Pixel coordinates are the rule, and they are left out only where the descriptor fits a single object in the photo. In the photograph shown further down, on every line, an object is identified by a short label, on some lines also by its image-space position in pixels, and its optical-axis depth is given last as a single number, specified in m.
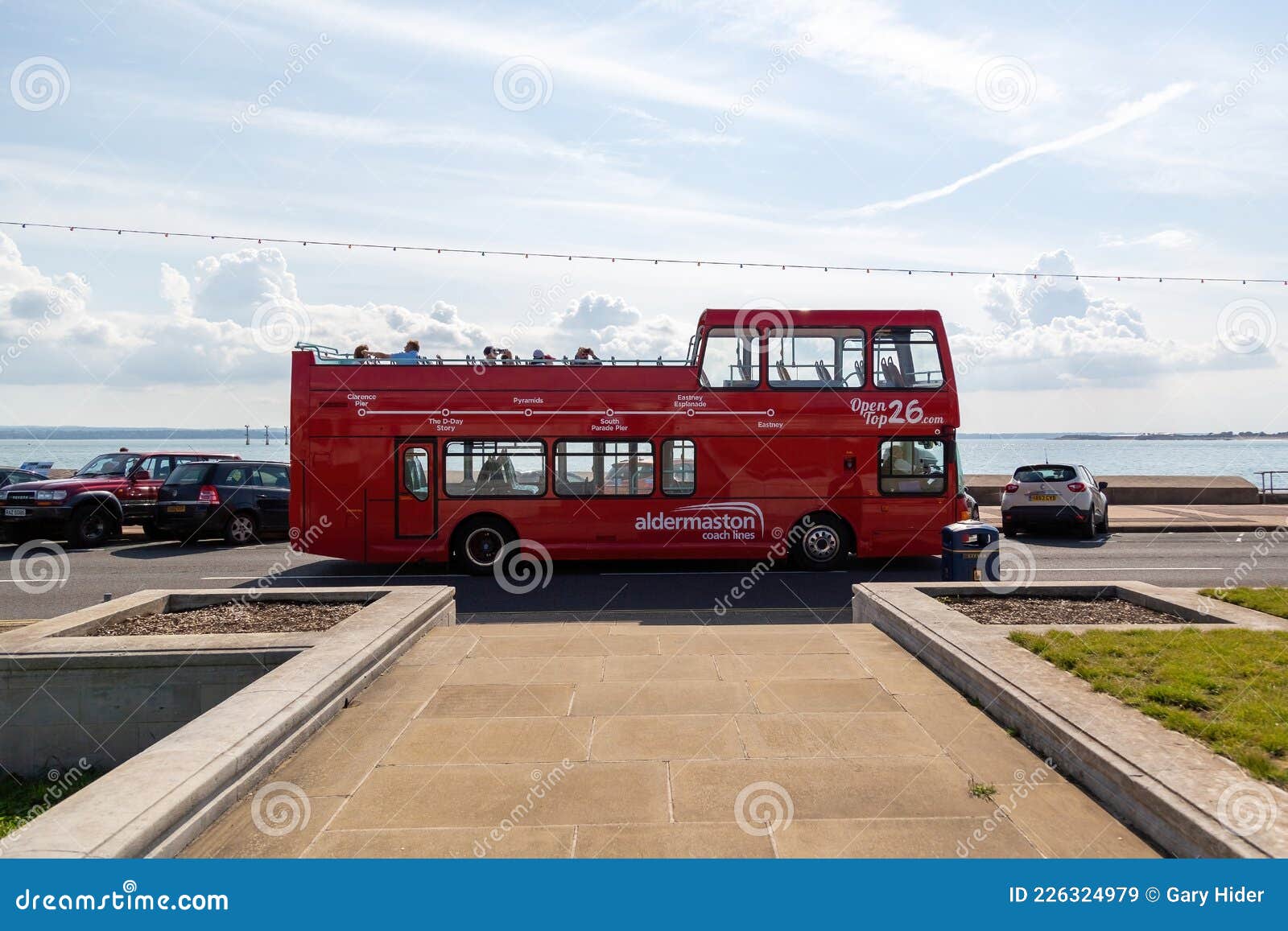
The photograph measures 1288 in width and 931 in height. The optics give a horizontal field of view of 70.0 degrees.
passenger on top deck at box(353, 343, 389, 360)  14.12
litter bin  10.25
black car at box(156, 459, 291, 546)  17.59
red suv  17.47
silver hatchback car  19.47
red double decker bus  13.80
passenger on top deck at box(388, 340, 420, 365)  13.98
